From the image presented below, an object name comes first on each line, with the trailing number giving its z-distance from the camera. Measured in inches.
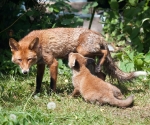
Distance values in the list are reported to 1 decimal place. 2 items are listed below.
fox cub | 547.4
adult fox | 608.9
